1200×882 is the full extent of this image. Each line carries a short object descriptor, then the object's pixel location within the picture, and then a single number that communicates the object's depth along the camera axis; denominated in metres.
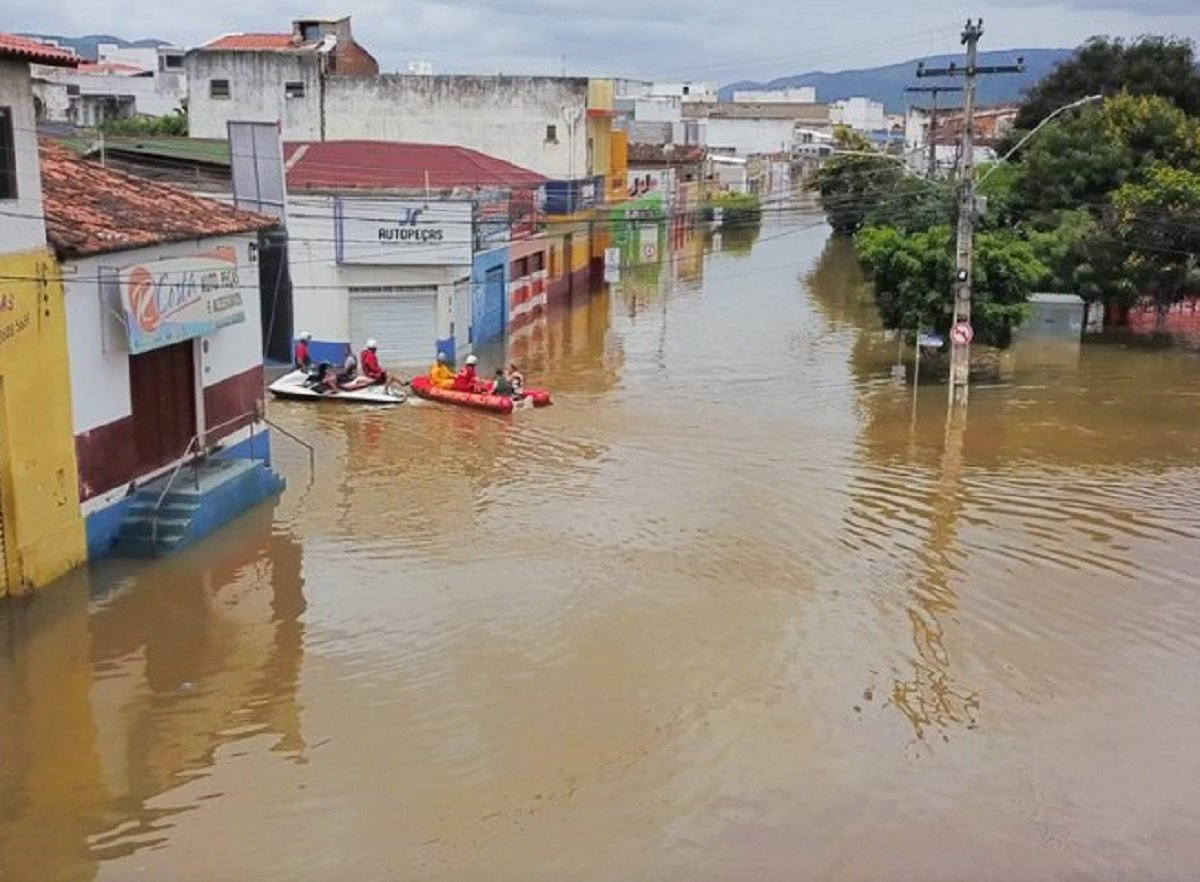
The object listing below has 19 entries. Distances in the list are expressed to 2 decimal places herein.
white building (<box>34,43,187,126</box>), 64.69
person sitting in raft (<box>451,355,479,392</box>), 26.23
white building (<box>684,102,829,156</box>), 117.19
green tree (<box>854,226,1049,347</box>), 28.34
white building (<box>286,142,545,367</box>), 30.12
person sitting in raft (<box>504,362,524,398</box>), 26.00
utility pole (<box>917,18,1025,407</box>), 25.14
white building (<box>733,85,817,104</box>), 179.64
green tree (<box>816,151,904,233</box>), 62.47
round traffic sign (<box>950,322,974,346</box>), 25.48
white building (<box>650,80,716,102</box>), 156.62
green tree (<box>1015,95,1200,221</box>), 37.72
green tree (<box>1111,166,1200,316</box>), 33.25
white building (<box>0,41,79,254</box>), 14.00
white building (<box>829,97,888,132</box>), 172.62
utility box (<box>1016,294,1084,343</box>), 34.56
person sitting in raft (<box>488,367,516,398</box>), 25.78
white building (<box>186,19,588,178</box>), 46.72
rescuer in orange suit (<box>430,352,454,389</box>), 26.61
